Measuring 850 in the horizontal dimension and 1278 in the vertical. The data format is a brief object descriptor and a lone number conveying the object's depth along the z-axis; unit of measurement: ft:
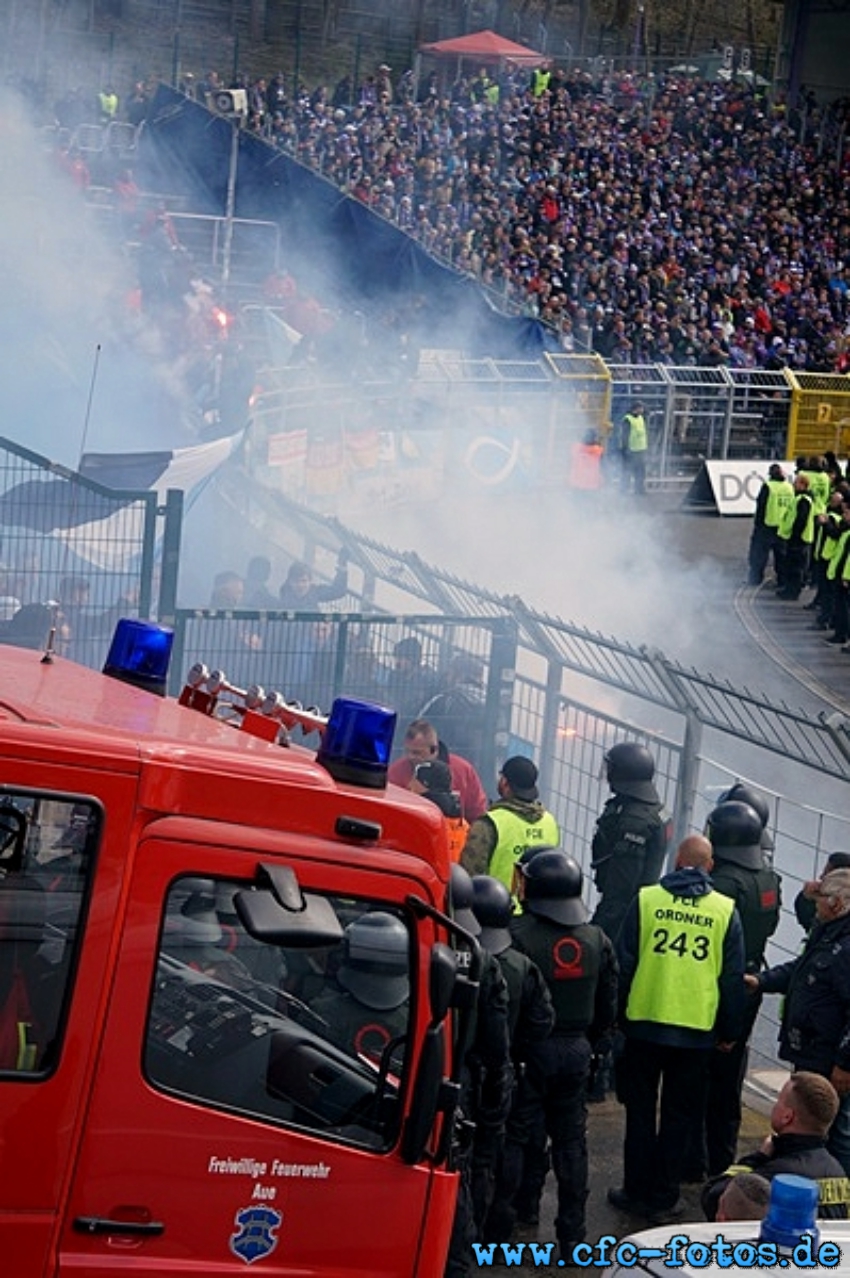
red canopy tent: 131.85
